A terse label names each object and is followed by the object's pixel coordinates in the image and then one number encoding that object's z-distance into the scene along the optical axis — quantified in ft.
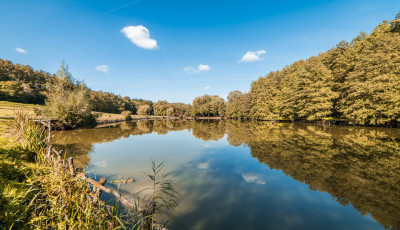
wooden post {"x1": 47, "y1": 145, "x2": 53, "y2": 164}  18.05
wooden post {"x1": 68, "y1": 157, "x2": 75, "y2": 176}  12.25
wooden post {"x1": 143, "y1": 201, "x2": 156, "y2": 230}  8.88
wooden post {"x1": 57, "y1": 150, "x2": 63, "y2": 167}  14.28
